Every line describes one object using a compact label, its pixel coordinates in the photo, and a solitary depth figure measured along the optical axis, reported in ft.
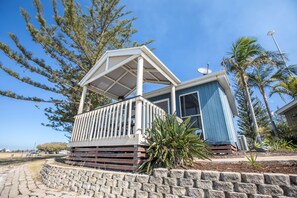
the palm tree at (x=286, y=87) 22.13
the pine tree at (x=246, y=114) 57.11
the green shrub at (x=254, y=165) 7.50
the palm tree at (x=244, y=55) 21.81
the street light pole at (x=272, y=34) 47.40
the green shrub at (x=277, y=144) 18.07
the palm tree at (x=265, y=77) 27.82
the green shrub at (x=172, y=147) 9.37
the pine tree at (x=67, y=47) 28.41
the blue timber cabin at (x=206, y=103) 17.67
